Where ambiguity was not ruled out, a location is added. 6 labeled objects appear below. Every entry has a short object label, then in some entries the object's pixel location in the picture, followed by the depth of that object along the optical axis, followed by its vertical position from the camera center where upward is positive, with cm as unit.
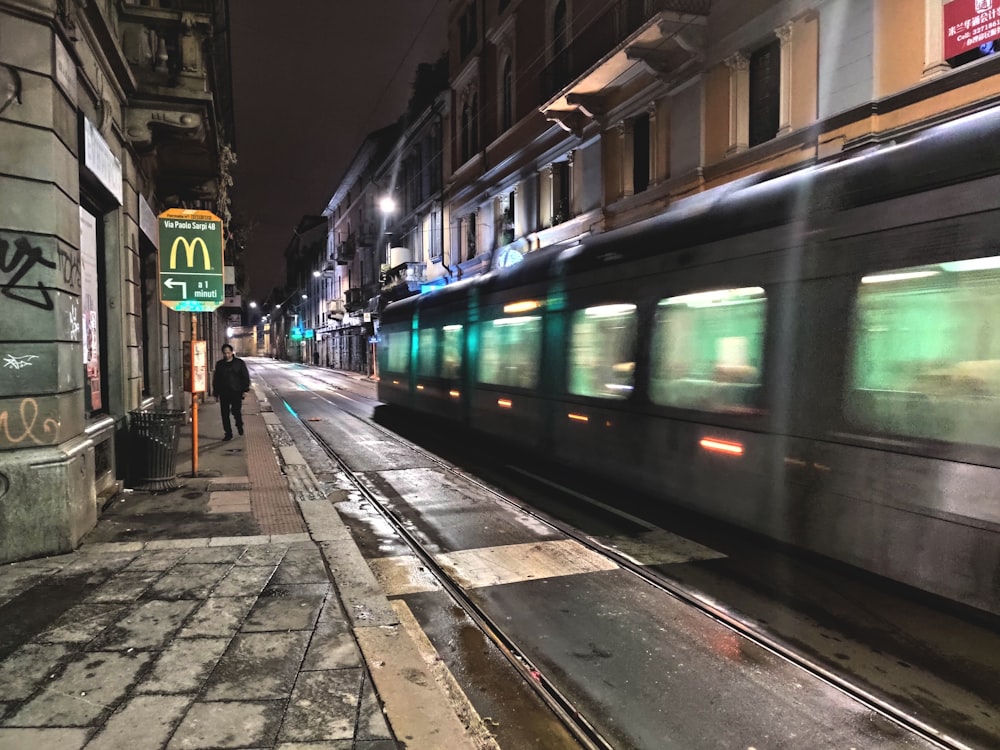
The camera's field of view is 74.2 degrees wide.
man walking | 1308 -62
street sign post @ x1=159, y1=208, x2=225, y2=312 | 849 +114
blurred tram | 412 -5
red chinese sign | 922 +466
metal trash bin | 823 -122
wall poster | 734 +50
